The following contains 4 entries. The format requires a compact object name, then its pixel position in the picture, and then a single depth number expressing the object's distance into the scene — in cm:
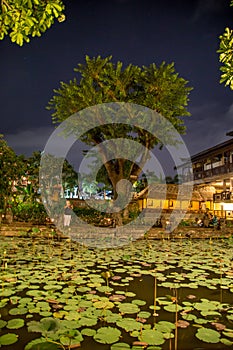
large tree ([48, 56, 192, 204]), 1595
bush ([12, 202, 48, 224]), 1567
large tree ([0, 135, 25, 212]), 1286
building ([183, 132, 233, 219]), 2506
